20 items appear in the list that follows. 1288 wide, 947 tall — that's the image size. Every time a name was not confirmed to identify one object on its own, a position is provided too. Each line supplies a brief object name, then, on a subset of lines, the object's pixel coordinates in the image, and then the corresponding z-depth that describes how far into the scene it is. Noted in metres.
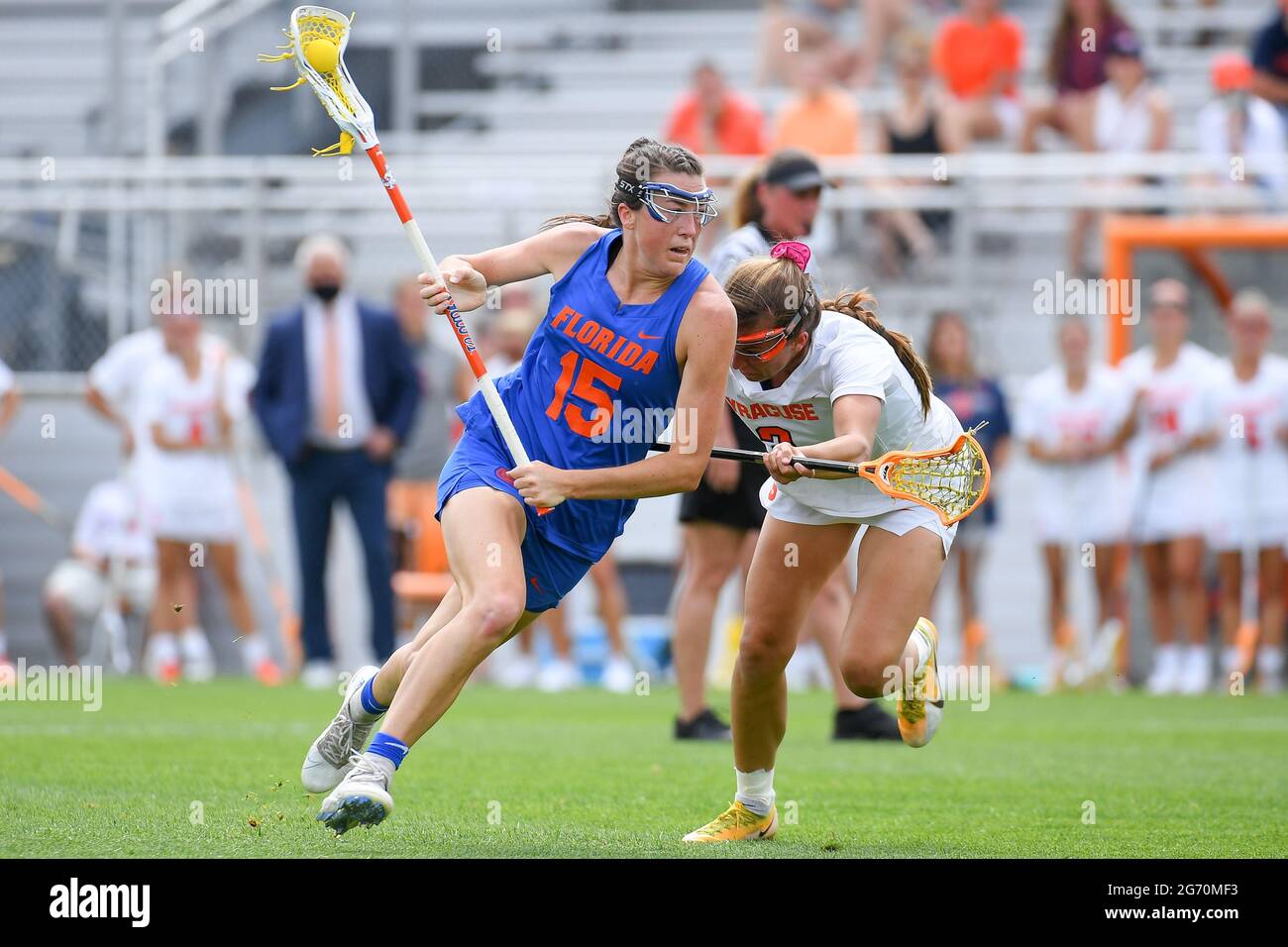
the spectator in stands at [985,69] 16.11
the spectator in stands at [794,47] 16.92
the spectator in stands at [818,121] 15.18
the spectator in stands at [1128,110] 15.14
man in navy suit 12.71
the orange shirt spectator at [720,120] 15.30
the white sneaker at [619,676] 13.27
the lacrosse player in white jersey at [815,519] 5.70
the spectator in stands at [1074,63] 15.57
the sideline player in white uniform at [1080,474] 13.61
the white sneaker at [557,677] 13.68
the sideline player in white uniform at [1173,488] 13.41
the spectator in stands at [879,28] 17.67
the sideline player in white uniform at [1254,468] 13.32
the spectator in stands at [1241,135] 14.38
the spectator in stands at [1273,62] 15.04
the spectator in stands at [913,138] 14.81
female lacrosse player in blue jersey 5.30
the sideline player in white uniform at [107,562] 14.21
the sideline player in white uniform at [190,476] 13.54
